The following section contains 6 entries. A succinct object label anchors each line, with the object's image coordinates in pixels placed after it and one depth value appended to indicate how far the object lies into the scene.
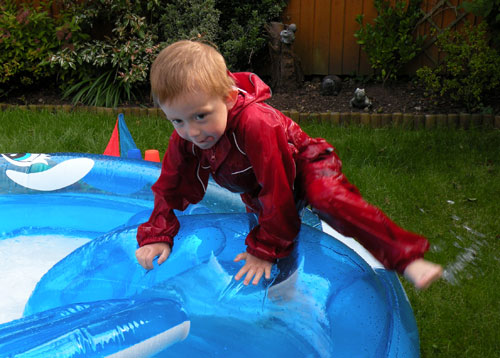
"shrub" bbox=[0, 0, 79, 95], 6.19
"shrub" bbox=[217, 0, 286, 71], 6.18
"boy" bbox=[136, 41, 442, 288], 1.65
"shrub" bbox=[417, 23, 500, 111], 5.25
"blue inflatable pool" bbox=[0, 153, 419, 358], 1.66
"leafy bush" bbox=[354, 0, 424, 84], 5.88
